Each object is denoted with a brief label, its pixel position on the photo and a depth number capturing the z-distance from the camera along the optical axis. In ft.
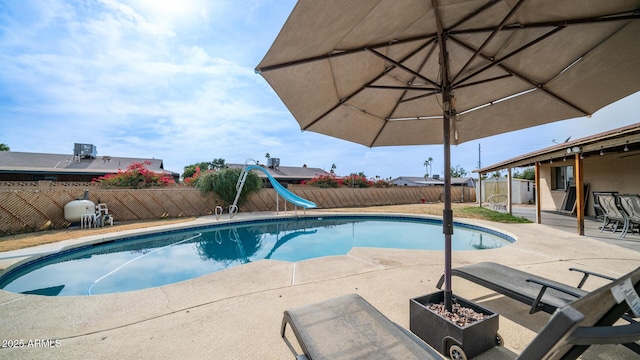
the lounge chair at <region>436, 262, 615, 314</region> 6.43
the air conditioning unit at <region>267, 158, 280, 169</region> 96.54
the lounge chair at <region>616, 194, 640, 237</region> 18.15
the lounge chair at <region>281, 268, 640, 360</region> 2.32
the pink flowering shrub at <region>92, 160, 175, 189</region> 36.29
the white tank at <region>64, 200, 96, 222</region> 26.96
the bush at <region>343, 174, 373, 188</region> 61.62
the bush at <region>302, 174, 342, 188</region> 57.36
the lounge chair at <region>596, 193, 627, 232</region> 19.11
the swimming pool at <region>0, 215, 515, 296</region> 14.55
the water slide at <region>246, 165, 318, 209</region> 38.01
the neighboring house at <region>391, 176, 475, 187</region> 127.74
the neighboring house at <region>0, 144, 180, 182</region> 54.44
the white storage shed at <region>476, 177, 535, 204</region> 54.70
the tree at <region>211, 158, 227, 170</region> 134.06
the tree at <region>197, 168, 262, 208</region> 39.70
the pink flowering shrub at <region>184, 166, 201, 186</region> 41.63
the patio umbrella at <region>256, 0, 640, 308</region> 5.92
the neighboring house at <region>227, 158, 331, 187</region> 85.69
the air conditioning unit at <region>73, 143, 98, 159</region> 67.26
